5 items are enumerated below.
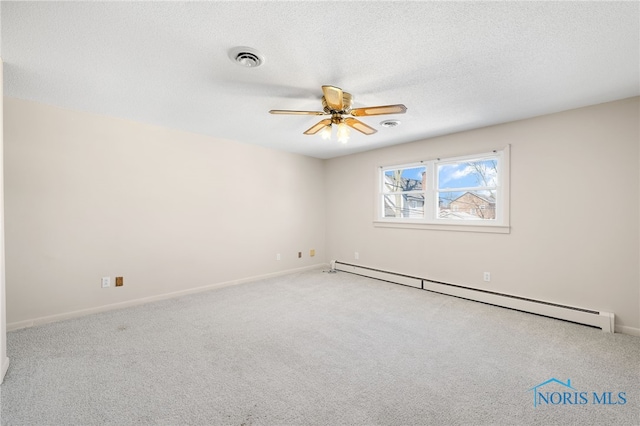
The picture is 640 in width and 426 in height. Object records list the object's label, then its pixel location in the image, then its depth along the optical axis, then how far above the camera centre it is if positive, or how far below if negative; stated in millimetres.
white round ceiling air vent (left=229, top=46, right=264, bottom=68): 1897 +1091
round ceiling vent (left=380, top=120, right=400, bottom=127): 3396 +1078
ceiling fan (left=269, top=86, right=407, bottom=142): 2231 +869
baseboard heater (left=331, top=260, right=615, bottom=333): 2809 -1112
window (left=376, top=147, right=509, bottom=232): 3619 +234
